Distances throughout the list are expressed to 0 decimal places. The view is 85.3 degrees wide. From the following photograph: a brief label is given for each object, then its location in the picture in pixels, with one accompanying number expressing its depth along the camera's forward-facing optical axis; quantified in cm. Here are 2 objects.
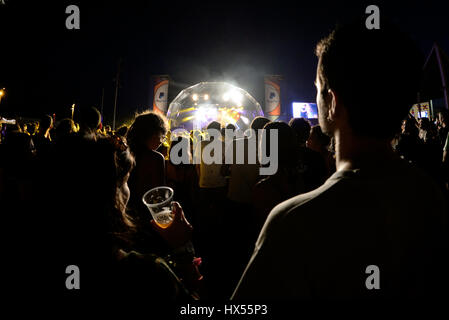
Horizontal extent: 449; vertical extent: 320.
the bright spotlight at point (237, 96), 2014
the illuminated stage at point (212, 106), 1991
